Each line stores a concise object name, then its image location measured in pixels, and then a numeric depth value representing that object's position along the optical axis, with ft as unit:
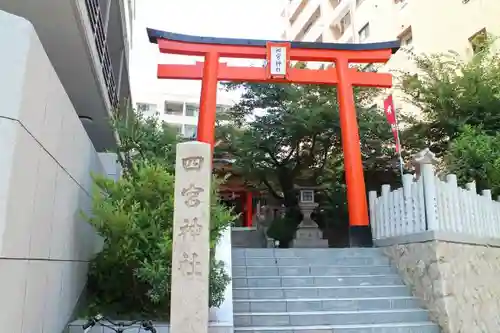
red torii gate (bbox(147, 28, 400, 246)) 32.35
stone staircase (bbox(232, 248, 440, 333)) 17.70
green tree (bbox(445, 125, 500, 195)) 26.76
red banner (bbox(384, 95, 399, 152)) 31.78
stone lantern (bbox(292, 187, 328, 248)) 37.76
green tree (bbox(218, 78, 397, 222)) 39.68
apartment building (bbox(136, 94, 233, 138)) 128.16
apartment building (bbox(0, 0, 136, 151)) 18.38
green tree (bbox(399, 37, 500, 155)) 33.40
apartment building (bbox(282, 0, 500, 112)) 44.80
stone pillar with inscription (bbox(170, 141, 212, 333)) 11.68
